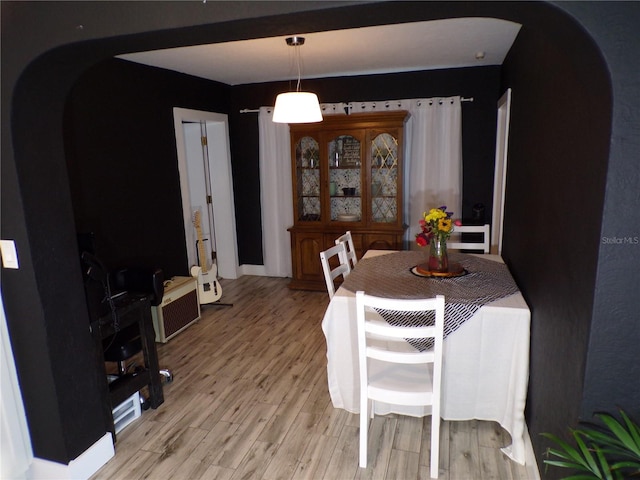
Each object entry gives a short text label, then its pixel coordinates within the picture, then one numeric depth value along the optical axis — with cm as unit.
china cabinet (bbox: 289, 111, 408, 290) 453
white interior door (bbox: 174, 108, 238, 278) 517
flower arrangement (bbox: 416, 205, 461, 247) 271
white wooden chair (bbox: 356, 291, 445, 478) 194
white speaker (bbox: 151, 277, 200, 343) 364
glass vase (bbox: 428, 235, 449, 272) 282
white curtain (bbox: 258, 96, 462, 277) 452
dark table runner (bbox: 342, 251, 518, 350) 229
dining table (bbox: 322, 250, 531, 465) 222
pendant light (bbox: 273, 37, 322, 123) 289
